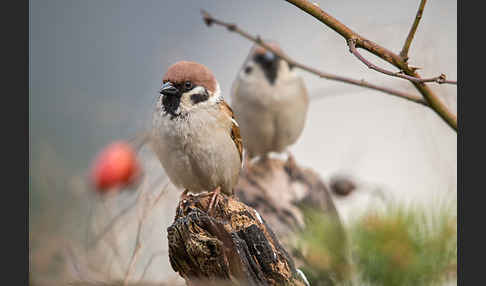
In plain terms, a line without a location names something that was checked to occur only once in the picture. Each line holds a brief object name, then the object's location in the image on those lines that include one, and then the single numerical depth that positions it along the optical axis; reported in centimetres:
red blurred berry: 457
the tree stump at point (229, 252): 454
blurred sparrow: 485
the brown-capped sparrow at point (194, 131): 460
